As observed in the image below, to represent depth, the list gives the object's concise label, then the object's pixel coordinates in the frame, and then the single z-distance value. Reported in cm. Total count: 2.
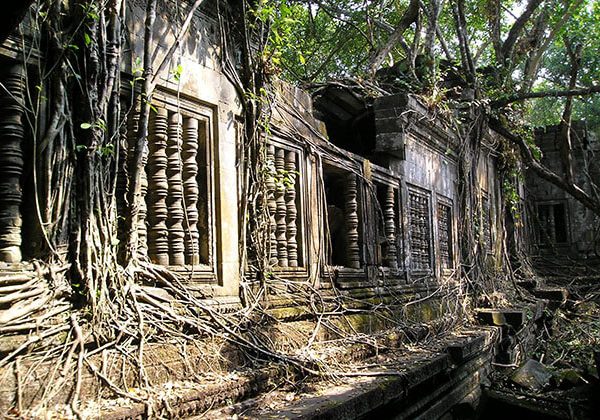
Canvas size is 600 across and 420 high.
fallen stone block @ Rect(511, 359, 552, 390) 698
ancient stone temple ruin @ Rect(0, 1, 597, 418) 299
